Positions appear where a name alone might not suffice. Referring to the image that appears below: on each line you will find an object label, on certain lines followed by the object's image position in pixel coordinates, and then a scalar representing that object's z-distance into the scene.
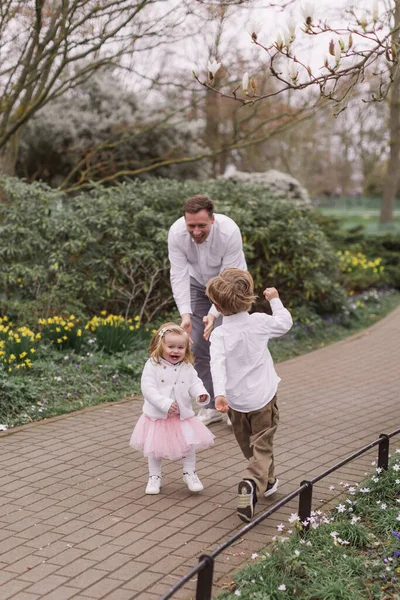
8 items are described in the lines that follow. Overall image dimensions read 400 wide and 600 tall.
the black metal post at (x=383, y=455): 5.11
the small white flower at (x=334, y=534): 4.11
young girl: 4.78
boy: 4.62
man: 5.90
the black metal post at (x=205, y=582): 3.17
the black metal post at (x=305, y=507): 4.17
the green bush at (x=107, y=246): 9.68
